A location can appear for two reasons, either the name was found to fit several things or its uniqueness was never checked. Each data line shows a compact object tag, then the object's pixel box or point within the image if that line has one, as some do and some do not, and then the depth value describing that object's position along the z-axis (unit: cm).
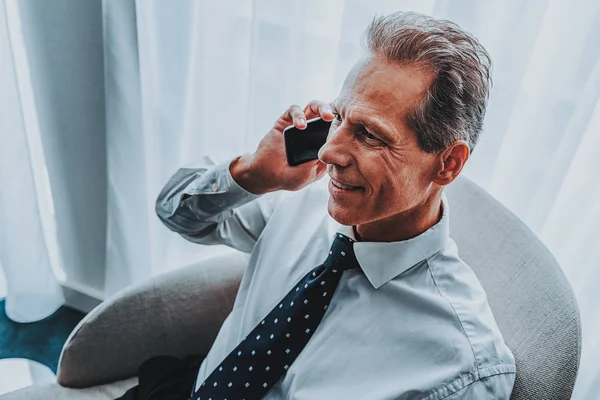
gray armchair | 92
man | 88
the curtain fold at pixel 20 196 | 157
